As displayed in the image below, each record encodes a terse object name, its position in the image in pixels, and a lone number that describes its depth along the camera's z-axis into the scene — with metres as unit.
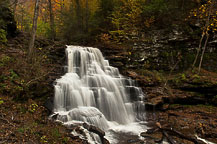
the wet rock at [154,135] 7.14
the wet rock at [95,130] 6.38
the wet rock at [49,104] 7.88
